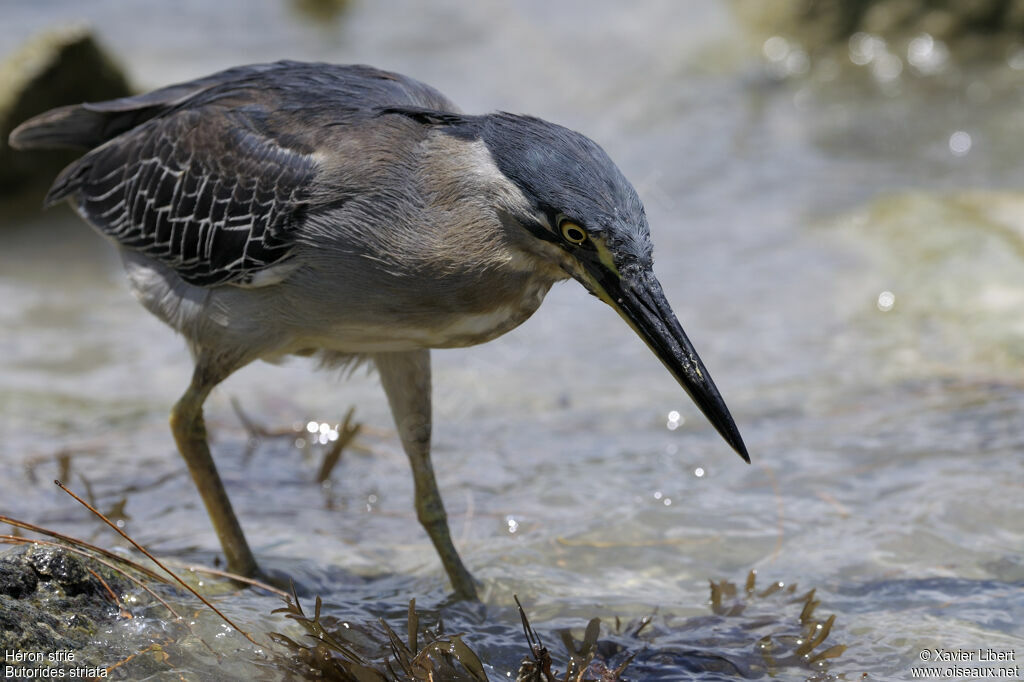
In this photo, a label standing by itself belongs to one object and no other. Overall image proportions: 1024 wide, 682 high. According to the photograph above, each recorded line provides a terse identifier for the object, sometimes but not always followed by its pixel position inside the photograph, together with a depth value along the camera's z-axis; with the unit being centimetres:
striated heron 648
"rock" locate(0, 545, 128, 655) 575
